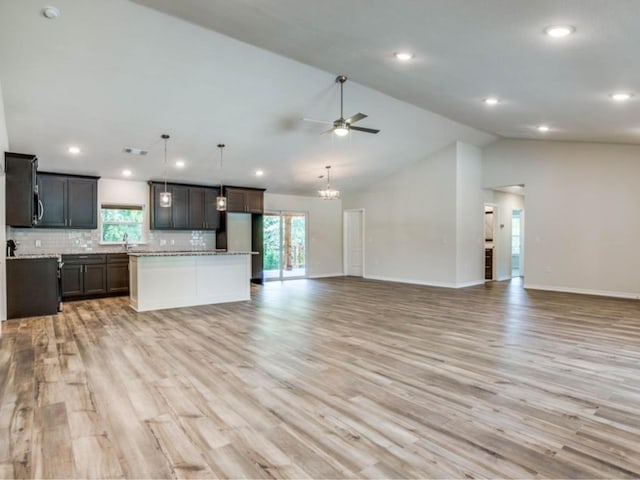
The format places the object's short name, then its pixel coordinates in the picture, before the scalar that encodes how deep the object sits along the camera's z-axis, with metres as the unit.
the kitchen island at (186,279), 6.38
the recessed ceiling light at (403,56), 3.72
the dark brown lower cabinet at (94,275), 7.41
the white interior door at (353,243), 11.60
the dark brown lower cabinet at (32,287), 5.78
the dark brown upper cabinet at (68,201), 7.36
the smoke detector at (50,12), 3.61
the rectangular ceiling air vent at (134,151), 6.82
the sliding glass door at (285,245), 10.71
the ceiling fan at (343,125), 4.99
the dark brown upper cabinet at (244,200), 9.62
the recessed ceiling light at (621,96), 4.16
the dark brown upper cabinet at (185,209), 8.65
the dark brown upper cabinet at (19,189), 5.79
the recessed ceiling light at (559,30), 2.84
